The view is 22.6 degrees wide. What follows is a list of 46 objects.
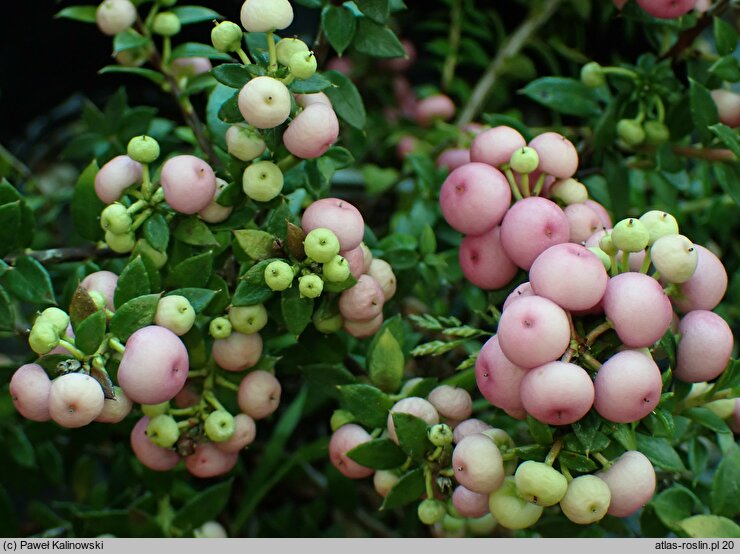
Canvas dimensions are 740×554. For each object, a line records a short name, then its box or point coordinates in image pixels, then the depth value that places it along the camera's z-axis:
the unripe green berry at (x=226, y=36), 0.30
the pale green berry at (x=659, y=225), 0.29
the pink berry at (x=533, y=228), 0.30
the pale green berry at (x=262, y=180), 0.30
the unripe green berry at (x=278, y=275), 0.30
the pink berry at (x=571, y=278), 0.28
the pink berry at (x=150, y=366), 0.29
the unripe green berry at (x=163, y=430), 0.31
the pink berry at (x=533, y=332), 0.28
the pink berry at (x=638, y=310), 0.28
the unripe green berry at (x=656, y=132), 0.34
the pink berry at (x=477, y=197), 0.31
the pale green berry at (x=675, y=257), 0.29
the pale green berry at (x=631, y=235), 0.29
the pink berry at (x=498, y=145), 0.31
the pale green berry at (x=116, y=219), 0.30
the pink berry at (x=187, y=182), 0.30
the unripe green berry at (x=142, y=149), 0.31
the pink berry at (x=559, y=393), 0.28
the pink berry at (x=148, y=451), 0.31
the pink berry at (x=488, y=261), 0.31
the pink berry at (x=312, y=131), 0.30
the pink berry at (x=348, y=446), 0.31
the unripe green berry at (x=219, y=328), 0.31
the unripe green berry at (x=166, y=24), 0.34
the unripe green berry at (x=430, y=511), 0.30
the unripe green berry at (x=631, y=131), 0.34
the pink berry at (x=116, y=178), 0.31
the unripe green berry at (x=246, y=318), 0.31
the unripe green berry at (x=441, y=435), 0.30
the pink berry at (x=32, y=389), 0.29
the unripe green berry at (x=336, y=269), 0.30
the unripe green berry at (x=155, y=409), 0.31
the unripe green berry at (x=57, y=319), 0.29
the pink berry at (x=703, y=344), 0.30
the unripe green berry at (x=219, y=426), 0.31
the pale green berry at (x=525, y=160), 0.31
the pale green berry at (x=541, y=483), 0.28
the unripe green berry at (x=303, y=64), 0.29
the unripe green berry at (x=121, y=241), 0.31
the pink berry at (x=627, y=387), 0.28
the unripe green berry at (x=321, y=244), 0.30
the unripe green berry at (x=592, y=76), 0.35
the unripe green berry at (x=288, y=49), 0.30
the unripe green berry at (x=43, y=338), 0.29
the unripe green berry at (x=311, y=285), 0.30
